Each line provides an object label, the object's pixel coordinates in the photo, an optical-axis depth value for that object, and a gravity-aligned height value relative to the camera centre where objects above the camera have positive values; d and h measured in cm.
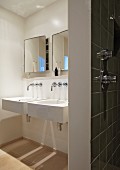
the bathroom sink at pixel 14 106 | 175 -36
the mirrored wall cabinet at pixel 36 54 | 223 +49
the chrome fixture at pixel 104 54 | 87 +19
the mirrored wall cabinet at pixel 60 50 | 197 +49
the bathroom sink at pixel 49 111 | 135 -35
